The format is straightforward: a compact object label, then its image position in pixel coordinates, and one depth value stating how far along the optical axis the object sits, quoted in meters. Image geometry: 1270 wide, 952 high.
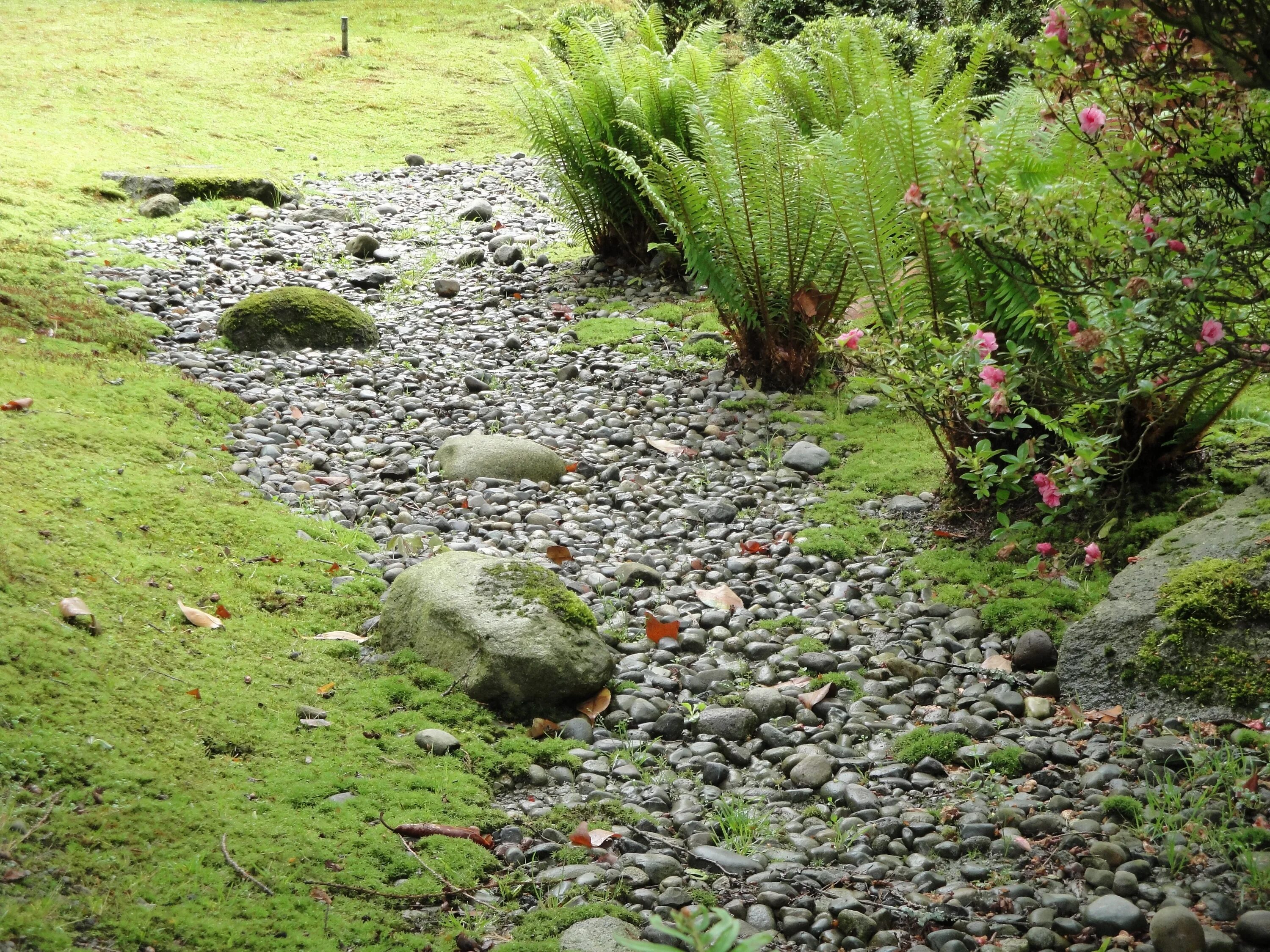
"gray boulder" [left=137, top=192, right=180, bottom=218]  8.38
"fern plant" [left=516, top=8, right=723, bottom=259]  6.88
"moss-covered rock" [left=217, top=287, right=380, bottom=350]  6.27
